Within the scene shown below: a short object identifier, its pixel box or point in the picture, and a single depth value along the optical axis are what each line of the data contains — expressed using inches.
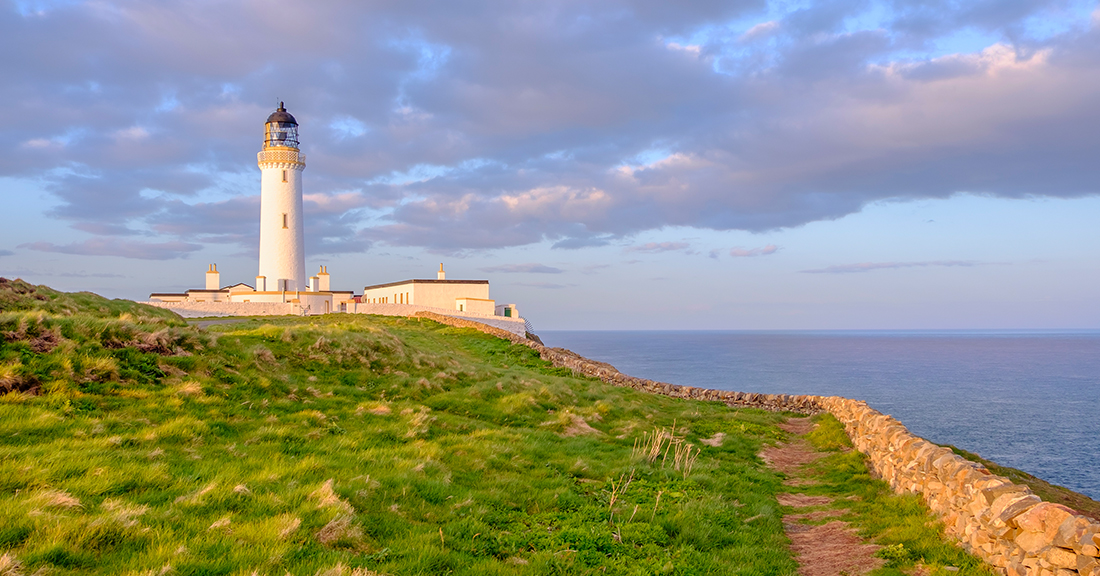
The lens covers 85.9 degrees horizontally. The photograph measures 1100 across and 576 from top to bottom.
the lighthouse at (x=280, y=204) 2421.3
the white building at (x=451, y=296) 2883.9
